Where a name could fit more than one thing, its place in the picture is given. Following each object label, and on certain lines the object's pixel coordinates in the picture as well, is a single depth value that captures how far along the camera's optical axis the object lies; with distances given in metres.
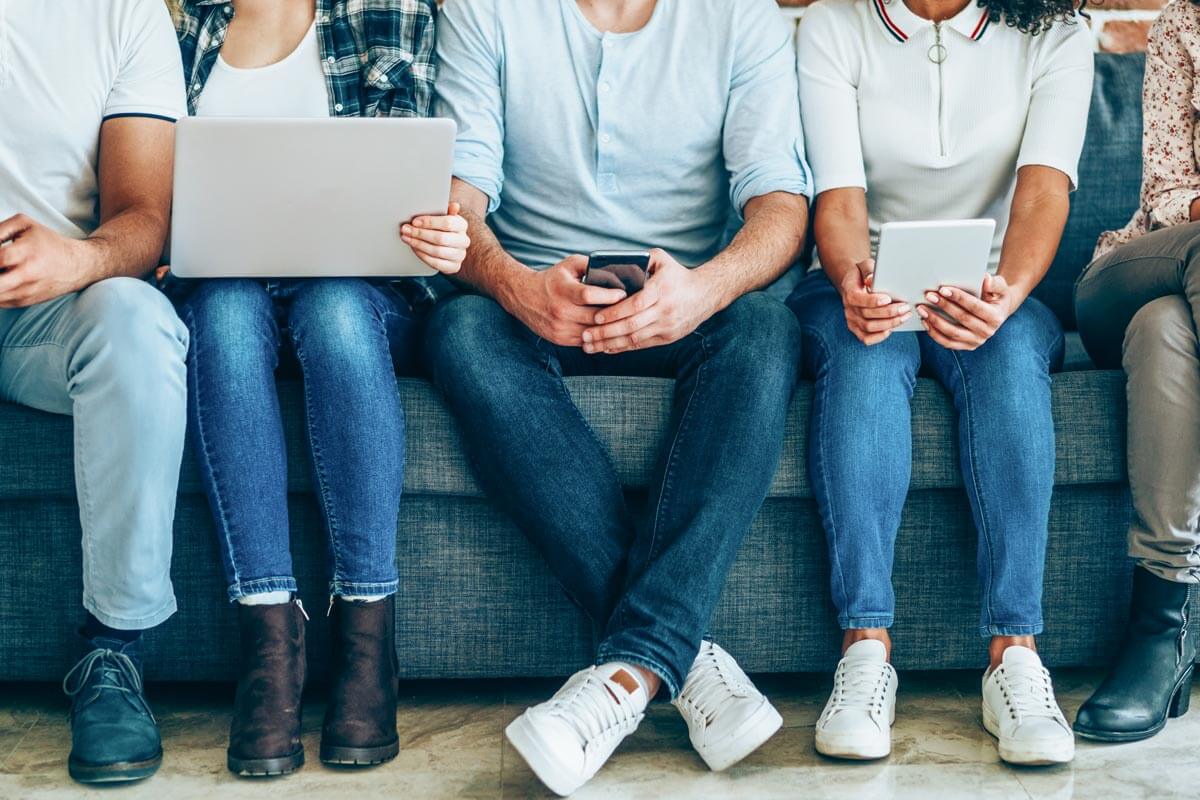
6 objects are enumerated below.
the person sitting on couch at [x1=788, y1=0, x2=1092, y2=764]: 2.97
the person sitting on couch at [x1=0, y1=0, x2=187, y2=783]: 2.85
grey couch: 3.00
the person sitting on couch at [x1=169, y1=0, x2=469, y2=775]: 2.88
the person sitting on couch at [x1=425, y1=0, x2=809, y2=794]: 2.87
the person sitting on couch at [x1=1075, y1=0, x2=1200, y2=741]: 2.96
